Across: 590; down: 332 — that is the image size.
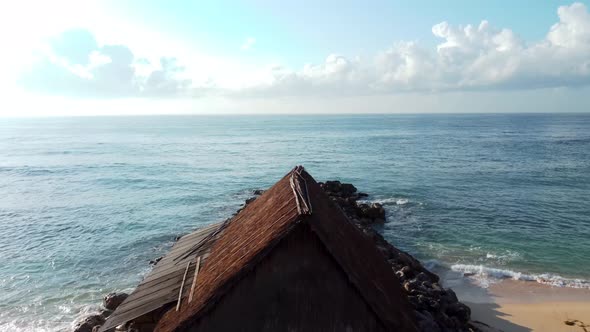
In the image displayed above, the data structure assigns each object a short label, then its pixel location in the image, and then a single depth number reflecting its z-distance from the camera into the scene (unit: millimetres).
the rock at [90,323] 16406
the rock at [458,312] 15953
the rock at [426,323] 13047
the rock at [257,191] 43328
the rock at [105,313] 17125
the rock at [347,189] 39756
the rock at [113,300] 18031
